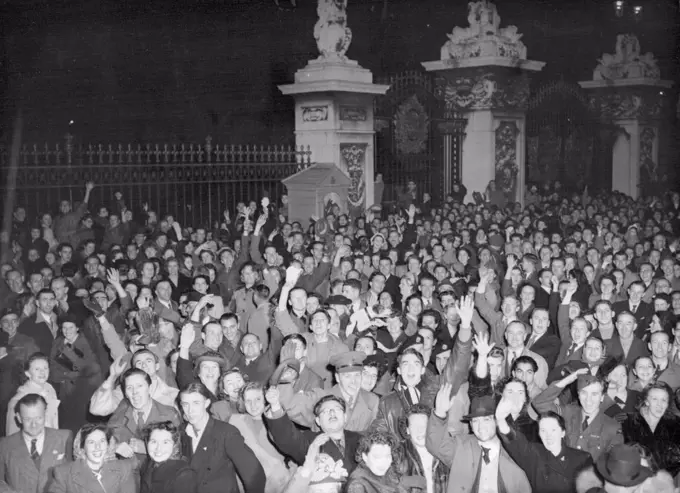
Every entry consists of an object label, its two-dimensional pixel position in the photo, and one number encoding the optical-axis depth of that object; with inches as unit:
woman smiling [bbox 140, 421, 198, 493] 182.5
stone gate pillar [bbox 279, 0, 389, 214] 658.8
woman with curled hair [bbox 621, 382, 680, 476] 206.2
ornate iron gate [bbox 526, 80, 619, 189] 979.3
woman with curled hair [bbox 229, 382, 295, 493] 202.4
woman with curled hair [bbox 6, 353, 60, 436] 243.6
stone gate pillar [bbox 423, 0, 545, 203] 800.3
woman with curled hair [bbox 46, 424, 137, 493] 183.8
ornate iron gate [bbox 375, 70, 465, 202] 778.2
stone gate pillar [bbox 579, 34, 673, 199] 1018.7
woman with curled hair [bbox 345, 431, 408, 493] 176.1
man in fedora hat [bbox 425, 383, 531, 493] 189.6
